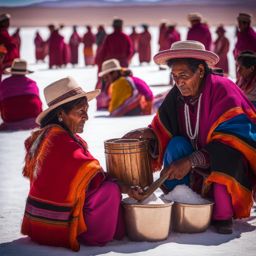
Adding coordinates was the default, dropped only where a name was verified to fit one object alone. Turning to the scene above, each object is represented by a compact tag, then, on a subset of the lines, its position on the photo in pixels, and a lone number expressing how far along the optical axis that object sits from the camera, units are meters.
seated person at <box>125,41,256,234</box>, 4.41
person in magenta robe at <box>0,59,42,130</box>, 9.42
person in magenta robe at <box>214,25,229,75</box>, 20.02
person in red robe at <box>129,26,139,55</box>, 34.05
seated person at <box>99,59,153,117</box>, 10.34
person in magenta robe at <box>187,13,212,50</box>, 14.41
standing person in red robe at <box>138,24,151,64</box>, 30.34
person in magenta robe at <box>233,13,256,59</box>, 11.36
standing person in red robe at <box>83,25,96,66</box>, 29.19
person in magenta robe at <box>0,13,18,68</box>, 11.16
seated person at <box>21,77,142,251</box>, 4.06
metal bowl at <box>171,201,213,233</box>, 4.36
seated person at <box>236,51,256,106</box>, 6.73
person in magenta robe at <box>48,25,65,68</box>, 26.53
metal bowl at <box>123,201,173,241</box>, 4.16
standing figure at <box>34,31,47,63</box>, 32.66
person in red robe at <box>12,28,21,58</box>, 28.32
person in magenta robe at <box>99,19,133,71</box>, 13.47
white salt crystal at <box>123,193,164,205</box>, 4.21
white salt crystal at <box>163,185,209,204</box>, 4.44
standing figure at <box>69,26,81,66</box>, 29.53
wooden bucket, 4.32
